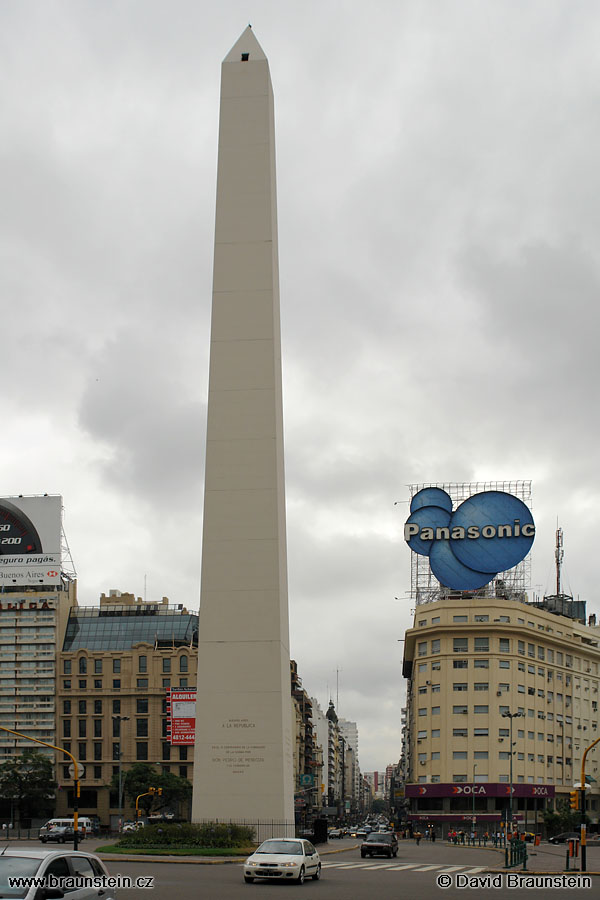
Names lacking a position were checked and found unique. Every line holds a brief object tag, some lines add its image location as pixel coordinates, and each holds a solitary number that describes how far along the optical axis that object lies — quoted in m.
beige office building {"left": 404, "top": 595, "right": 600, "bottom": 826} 90.56
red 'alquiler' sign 103.00
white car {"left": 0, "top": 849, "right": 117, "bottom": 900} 12.51
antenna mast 118.82
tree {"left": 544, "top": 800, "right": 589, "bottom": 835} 85.81
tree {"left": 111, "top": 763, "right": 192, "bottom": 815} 94.00
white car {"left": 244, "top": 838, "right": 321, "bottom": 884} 25.39
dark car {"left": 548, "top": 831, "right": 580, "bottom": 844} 72.99
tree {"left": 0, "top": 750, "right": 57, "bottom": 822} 98.50
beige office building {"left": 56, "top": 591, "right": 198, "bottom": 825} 106.19
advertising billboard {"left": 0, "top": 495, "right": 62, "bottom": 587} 102.06
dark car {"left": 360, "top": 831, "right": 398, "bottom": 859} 44.28
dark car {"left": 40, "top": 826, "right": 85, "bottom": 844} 54.88
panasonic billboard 89.00
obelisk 37.44
